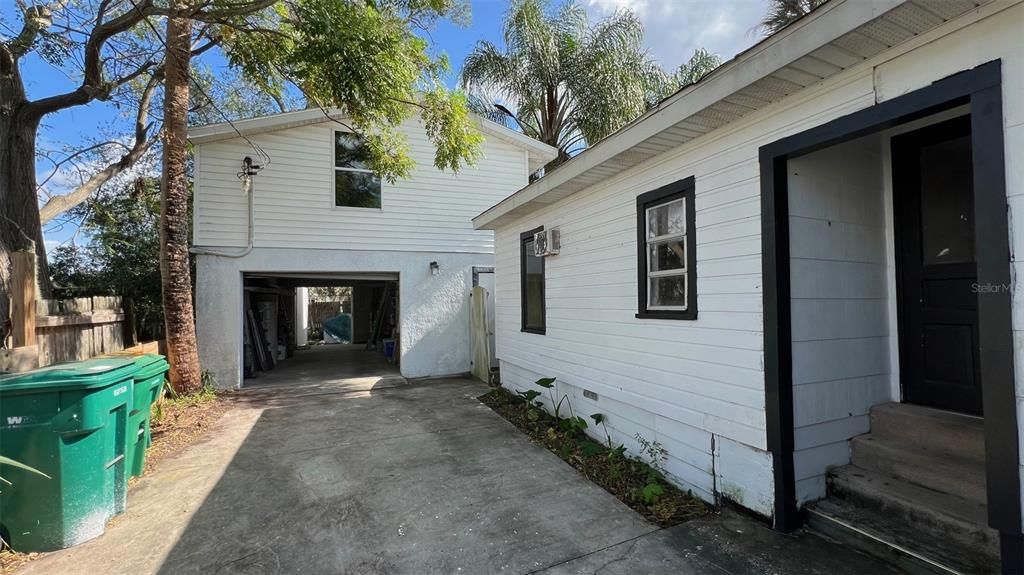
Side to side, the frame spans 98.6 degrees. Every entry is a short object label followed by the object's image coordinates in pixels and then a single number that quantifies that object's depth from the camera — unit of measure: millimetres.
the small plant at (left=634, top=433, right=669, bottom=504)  3293
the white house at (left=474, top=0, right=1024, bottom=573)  1879
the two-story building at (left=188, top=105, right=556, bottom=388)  7637
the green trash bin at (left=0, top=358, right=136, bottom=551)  2631
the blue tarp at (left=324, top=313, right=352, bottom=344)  17531
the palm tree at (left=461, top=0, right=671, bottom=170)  11102
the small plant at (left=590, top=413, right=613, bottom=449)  4477
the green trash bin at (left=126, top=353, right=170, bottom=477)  3572
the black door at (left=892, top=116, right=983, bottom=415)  2818
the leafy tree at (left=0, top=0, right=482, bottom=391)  5383
